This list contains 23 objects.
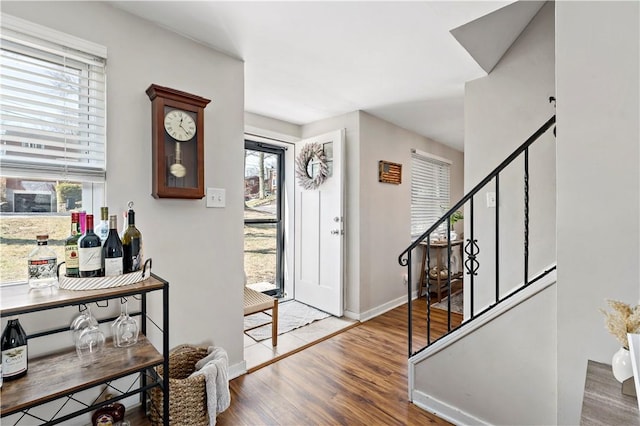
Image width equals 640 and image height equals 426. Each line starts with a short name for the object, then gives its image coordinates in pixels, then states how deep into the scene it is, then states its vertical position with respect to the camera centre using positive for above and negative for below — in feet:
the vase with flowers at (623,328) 3.10 -1.21
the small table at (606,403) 2.83 -1.95
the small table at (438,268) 12.74 -2.46
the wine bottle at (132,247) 4.74 -0.56
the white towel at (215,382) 5.29 -3.09
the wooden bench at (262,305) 8.16 -2.57
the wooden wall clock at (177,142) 5.55 +1.36
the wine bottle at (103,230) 4.74 -0.29
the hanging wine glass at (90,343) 4.55 -2.06
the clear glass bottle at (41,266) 4.18 -0.77
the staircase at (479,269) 4.72 -0.99
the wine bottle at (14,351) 3.84 -1.84
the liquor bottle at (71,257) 4.33 -0.66
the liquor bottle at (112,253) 4.47 -0.62
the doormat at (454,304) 11.85 -3.81
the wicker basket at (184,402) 5.08 -3.31
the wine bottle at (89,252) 4.30 -0.59
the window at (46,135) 4.44 +1.23
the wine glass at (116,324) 4.82 -1.84
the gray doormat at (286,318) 9.54 -3.80
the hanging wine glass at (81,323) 4.63 -1.75
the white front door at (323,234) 10.89 -0.84
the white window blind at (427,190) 14.19 +1.16
